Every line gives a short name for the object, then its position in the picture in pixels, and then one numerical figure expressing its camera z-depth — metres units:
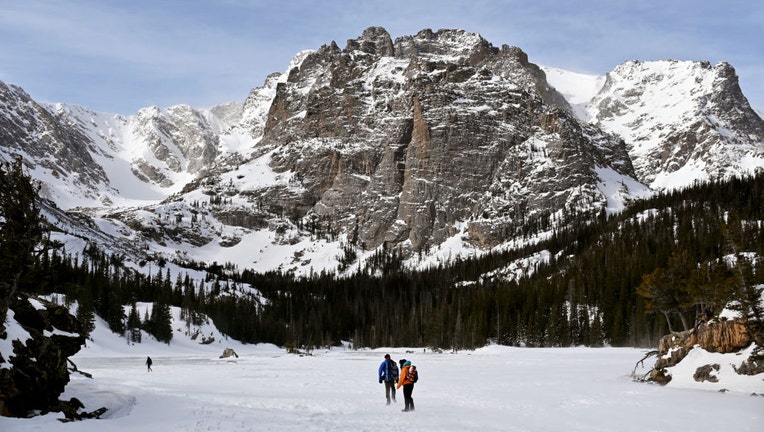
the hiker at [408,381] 25.18
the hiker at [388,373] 28.11
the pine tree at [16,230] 23.98
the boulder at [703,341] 32.56
